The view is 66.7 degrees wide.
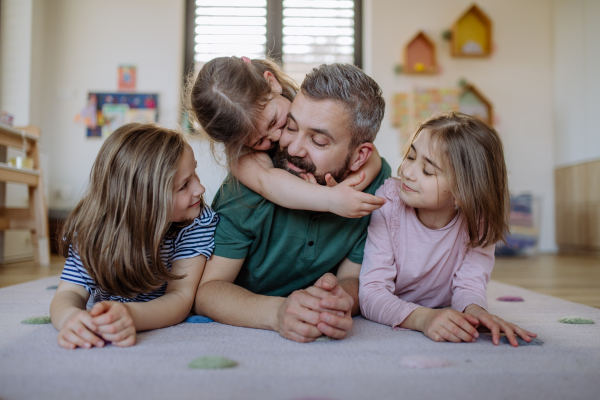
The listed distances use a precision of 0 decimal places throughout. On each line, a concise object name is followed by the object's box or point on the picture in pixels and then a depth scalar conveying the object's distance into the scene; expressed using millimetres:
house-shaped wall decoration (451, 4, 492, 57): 3926
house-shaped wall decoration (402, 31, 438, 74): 3939
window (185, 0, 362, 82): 4043
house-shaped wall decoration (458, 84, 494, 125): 4000
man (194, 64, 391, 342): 1109
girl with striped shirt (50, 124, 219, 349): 947
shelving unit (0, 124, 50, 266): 2576
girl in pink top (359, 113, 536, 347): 1063
